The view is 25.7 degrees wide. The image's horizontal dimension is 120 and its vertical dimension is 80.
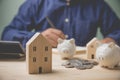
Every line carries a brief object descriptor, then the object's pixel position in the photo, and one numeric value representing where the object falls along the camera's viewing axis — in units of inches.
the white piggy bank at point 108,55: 38.4
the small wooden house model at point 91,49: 46.1
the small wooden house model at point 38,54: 35.5
